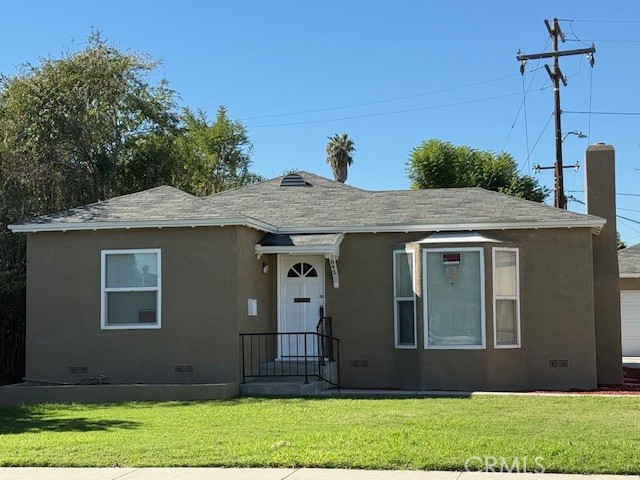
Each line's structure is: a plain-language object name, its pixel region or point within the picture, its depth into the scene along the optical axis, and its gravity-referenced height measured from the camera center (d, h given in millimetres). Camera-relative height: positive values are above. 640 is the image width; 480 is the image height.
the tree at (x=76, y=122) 25219 +5788
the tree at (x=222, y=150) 41831 +7701
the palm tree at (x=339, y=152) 49875 +8777
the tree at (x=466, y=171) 44031 +6822
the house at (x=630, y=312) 29359 -213
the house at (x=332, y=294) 15797 +262
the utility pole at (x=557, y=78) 25797 +6796
